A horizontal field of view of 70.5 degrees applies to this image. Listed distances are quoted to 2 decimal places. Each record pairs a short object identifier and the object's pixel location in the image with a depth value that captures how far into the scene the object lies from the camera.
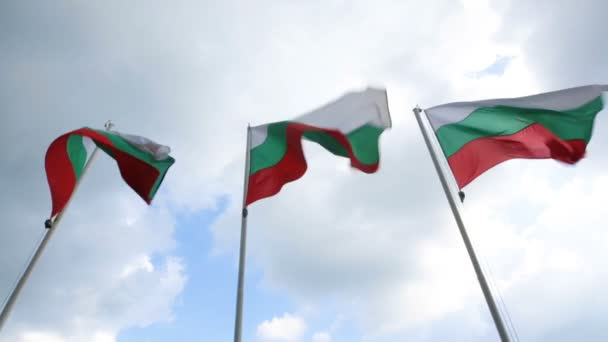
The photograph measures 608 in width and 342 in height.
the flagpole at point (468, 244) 9.34
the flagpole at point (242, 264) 9.59
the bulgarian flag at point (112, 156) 12.59
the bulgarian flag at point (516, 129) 12.83
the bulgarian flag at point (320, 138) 11.94
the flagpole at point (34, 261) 10.80
